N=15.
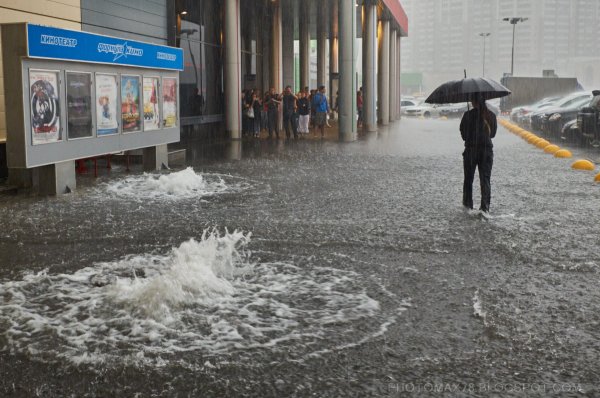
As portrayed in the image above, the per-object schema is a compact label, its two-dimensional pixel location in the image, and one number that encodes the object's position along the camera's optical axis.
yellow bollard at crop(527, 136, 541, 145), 23.35
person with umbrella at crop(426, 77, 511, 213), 9.93
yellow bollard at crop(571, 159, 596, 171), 15.70
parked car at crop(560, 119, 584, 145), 25.62
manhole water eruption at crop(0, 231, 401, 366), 4.80
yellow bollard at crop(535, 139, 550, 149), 21.84
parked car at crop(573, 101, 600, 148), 22.42
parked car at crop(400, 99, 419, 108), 59.16
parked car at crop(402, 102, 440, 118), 55.18
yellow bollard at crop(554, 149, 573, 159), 18.70
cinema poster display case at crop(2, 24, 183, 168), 10.92
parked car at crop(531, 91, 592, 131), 29.17
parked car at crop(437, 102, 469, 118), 53.28
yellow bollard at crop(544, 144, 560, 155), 19.80
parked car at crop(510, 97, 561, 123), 38.90
